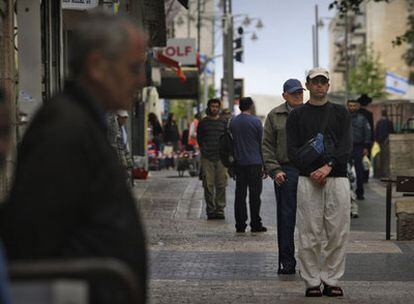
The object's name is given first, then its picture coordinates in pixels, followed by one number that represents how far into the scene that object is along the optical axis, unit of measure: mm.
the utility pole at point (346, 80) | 89825
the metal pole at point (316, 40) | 109375
